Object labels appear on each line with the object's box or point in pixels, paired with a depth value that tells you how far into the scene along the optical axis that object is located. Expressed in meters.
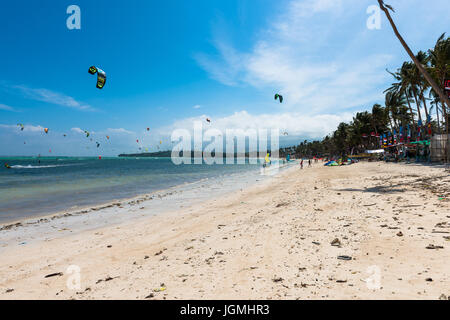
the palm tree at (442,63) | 27.83
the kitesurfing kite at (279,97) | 26.24
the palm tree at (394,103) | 51.94
